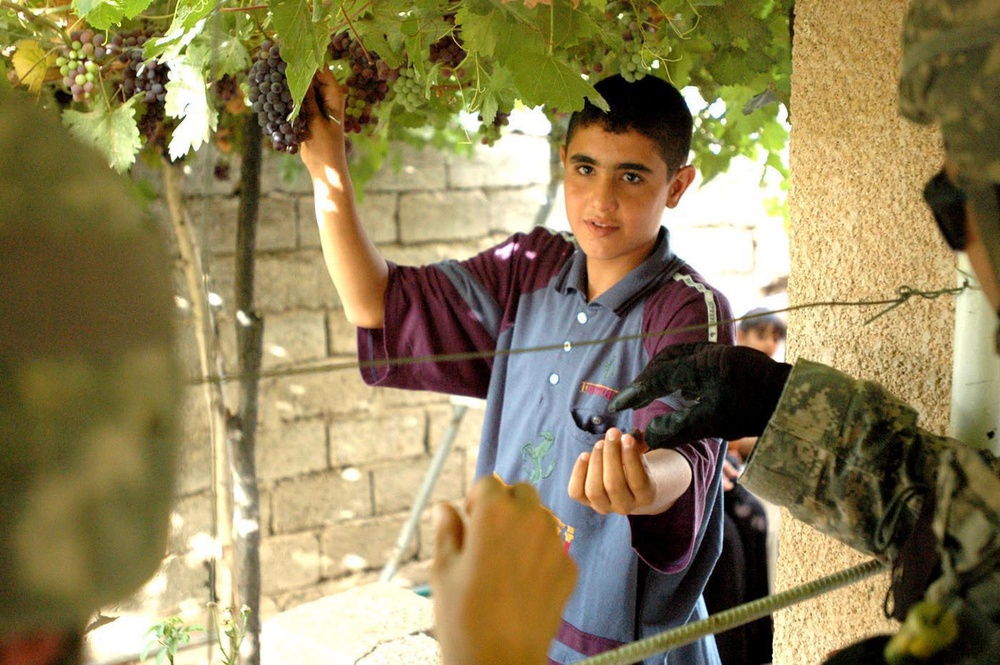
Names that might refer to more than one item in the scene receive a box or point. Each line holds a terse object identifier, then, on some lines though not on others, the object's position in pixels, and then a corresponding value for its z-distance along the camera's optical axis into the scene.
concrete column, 1.03
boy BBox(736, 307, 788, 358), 2.98
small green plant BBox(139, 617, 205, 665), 1.48
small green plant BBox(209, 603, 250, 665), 1.48
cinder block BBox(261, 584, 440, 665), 2.08
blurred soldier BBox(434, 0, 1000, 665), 0.58
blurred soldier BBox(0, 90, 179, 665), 0.37
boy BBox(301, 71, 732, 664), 1.30
